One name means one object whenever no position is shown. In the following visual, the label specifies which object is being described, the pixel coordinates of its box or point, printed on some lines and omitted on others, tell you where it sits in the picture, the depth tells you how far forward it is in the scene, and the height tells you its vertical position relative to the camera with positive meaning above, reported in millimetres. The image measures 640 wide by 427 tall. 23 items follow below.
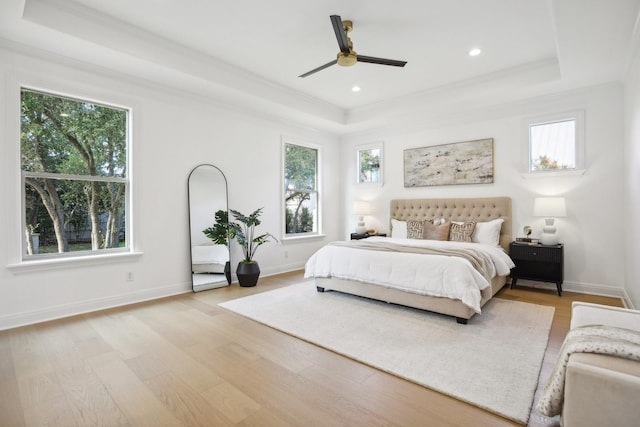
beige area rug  2051 -1140
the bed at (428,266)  3156 -659
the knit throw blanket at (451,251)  3381 -497
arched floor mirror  4484 -228
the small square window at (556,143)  4340 +885
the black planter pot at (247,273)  4668 -933
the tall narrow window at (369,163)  6367 +914
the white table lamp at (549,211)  4156 -68
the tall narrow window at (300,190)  6023 +379
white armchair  1244 -752
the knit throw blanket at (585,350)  1420 -658
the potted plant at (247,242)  4684 -494
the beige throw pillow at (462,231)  4766 -362
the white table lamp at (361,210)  6188 -34
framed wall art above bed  5109 +735
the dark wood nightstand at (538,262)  4105 -768
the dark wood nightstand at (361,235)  6055 -516
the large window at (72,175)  3288 +402
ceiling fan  2876 +1496
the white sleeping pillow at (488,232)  4664 -383
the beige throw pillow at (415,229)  5180 -350
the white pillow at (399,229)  5505 -379
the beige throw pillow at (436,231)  4909 -370
